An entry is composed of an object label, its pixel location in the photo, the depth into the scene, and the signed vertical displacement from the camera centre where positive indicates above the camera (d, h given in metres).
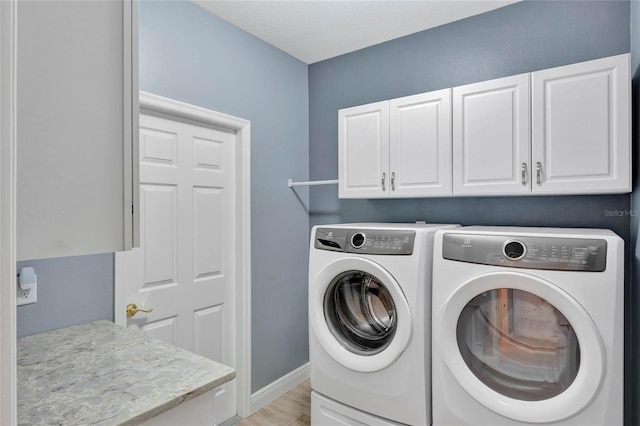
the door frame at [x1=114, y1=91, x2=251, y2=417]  2.41 -0.34
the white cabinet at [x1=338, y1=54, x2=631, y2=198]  1.58 +0.39
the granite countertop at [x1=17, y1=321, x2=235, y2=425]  0.84 -0.45
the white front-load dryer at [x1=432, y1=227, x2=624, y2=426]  1.31 -0.45
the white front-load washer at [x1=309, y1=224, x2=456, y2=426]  1.71 -0.57
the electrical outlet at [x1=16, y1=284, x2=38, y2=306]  1.38 -0.31
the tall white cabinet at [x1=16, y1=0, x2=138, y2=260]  0.62 +0.16
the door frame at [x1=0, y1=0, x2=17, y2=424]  0.46 +0.00
